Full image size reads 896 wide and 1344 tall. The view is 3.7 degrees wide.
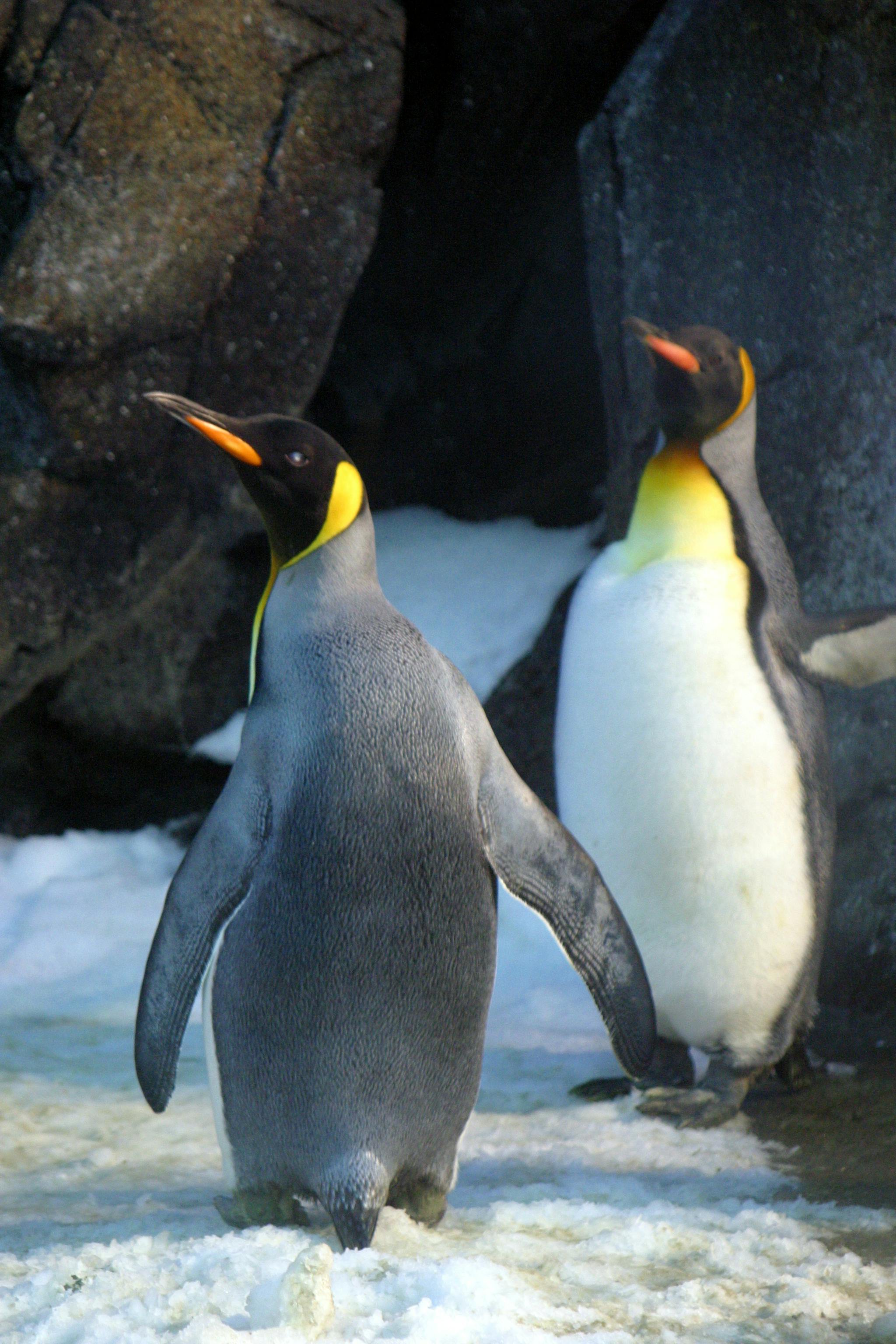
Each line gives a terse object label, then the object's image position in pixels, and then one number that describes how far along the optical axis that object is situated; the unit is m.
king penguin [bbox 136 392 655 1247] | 12.78
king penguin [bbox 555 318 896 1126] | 13.31
